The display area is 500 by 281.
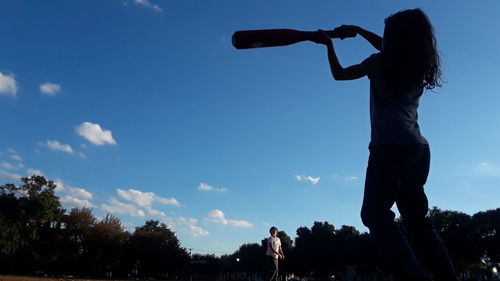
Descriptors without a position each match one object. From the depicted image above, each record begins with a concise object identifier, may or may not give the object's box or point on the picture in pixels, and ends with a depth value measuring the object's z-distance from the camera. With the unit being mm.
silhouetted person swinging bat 2619
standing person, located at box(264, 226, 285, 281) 13516
